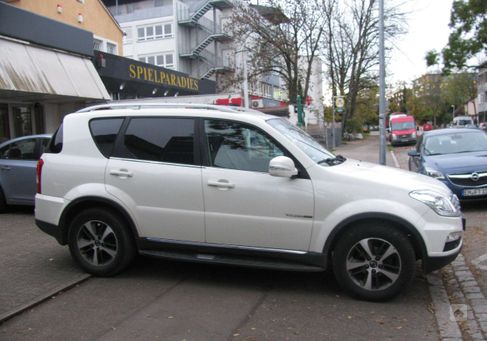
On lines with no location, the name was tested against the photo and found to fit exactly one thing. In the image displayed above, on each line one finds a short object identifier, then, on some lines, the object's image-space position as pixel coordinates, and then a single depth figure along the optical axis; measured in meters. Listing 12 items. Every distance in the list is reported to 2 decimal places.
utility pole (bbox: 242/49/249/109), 22.75
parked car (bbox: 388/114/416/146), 40.06
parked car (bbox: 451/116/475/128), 56.28
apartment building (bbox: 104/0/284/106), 52.22
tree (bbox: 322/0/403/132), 39.06
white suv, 4.74
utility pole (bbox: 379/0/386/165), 15.27
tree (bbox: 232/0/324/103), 35.91
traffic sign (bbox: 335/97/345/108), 27.15
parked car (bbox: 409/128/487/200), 8.98
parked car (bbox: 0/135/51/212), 9.36
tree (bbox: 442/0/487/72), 29.78
